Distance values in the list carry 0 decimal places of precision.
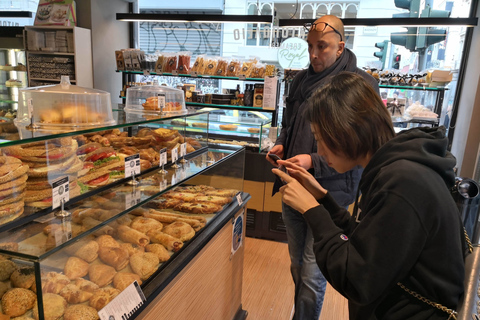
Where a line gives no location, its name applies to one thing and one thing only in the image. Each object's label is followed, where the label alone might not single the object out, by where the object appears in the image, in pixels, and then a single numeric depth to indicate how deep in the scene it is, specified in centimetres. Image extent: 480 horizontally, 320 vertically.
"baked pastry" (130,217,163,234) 152
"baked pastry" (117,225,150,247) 139
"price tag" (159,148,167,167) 163
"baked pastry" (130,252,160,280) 124
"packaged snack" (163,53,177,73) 402
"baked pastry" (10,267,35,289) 87
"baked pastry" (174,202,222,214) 183
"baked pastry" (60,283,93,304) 100
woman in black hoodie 84
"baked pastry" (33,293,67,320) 89
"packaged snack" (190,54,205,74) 391
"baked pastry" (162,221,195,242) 155
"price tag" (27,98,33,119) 124
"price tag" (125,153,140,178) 138
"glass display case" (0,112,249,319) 91
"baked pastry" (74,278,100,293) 106
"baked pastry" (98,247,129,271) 122
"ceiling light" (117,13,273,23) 363
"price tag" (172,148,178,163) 177
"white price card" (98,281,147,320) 96
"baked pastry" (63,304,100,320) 95
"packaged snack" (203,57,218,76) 386
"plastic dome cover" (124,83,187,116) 183
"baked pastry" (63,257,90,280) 106
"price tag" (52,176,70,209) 103
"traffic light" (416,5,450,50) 389
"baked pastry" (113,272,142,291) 112
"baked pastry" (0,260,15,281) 89
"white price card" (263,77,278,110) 348
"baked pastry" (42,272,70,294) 94
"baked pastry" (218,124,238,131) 366
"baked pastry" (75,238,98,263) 113
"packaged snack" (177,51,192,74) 398
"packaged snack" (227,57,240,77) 376
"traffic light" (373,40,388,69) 407
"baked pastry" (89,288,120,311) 101
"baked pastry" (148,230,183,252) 146
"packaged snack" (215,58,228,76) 382
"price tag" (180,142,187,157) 190
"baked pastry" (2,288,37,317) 89
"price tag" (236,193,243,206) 211
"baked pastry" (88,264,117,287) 112
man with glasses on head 187
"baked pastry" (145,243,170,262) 137
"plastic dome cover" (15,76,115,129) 126
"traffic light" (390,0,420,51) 397
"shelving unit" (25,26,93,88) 425
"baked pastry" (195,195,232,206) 196
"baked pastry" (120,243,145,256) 133
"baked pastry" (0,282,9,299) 92
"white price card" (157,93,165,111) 179
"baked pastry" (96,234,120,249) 124
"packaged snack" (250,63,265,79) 364
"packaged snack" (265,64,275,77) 362
